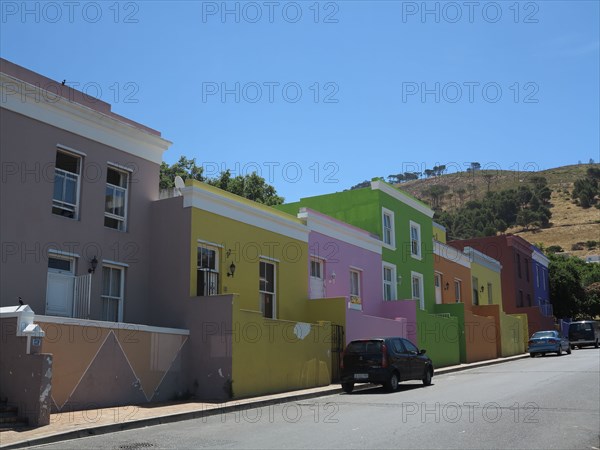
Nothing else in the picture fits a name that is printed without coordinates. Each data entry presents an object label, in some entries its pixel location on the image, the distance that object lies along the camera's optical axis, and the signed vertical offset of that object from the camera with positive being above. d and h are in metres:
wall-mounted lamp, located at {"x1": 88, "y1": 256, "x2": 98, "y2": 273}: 16.30 +1.78
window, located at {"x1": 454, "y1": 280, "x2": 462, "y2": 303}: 37.55 +2.55
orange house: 32.47 +1.51
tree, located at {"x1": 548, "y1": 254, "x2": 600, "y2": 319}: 58.50 +3.60
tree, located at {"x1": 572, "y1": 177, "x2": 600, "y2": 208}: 112.62 +24.83
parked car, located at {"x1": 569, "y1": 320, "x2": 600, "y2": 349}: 44.31 -0.05
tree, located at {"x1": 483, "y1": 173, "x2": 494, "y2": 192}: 143.95 +35.61
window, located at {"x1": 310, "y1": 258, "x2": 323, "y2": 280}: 23.81 +2.45
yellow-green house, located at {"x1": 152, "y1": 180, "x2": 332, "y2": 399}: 16.41 +1.14
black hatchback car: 17.79 -0.84
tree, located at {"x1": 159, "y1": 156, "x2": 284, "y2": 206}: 39.22 +9.55
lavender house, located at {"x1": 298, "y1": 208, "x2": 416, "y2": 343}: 22.00 +2.06
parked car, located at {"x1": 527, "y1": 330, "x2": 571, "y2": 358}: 35.28 -0.58
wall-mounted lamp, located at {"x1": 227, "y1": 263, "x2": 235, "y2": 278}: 18.69 +1.87
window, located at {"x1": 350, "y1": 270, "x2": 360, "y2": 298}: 26.03 +2.07
